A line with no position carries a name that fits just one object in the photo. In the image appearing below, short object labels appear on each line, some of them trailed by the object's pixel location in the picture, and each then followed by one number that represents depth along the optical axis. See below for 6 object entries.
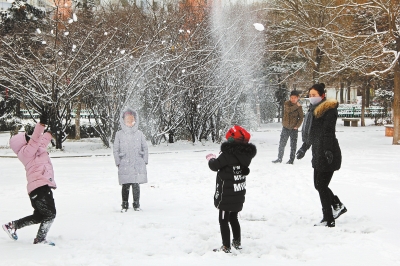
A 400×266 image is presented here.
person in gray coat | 7.22
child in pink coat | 5.25
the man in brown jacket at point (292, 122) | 12.22
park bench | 36.69
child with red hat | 4.91
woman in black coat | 5.94
